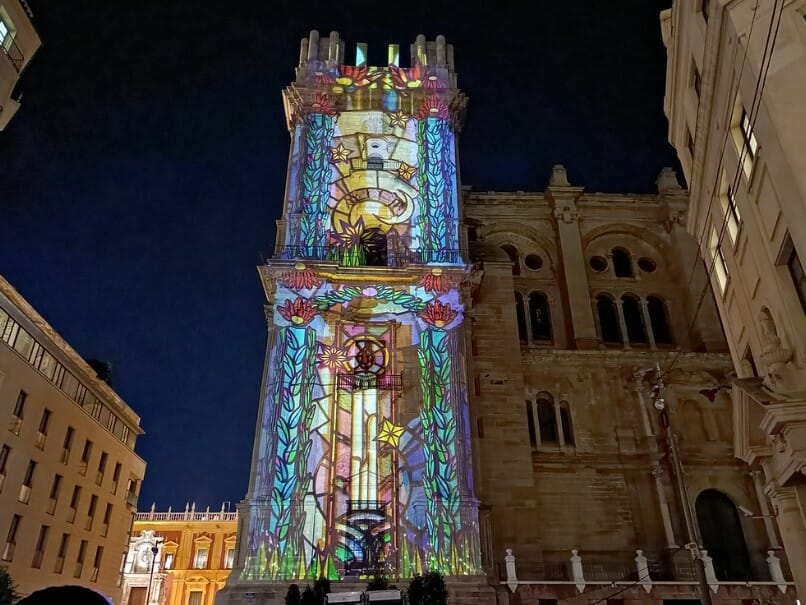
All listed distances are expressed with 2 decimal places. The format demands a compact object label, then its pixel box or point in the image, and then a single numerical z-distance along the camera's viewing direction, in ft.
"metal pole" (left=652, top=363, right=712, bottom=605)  40.80
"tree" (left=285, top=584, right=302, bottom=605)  51.85
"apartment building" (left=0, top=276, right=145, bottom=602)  81.76
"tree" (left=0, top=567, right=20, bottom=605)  54.44
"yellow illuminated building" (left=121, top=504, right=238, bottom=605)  162.50
